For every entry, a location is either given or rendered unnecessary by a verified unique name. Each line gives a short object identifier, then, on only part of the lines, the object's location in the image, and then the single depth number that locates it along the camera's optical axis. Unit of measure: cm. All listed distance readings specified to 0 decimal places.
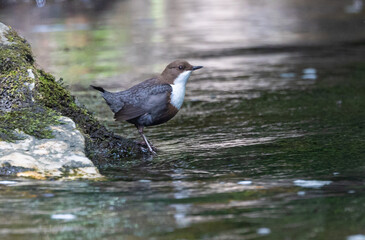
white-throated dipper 1126
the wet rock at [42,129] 929
